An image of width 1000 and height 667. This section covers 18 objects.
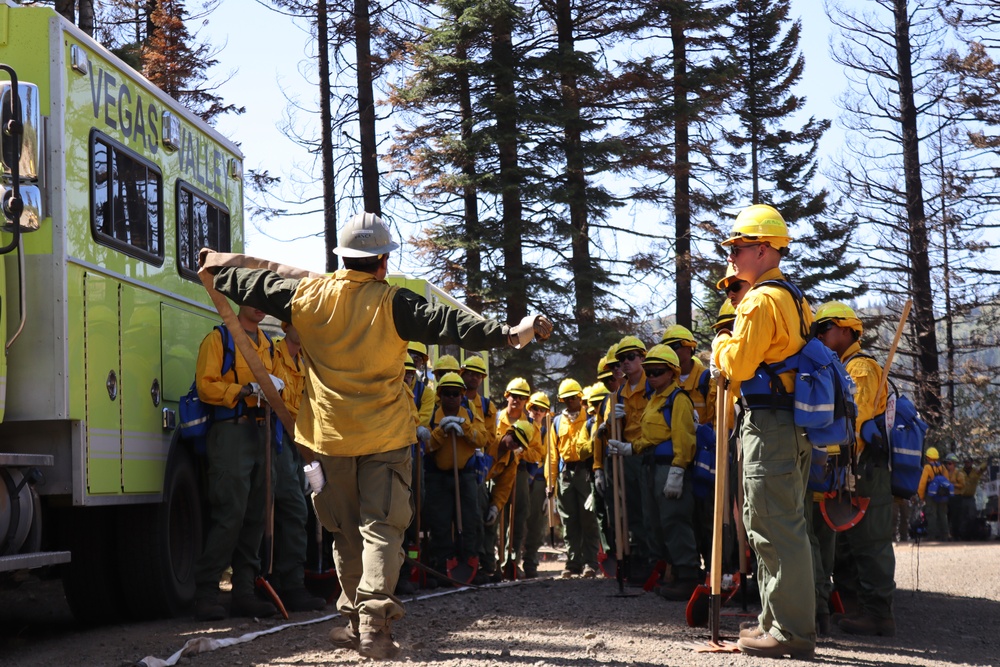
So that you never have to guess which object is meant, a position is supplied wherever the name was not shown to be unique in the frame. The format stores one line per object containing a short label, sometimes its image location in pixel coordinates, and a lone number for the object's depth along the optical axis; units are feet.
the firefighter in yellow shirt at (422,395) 38.88
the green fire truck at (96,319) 22.56
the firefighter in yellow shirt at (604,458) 38.15
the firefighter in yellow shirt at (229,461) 27.48
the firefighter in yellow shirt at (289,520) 29.91
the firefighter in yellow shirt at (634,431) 36.78
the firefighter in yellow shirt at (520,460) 48.01
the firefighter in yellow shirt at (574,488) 45.85
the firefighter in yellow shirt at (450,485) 39.01
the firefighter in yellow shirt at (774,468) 20.48
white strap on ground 20.18
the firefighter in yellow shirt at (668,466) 32.50
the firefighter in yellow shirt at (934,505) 84.99
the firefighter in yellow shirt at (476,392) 41.83
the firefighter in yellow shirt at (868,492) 26.16
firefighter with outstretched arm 19.95
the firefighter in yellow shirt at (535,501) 49.42
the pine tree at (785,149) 101.76
